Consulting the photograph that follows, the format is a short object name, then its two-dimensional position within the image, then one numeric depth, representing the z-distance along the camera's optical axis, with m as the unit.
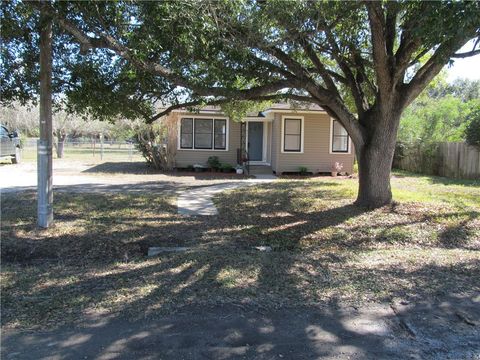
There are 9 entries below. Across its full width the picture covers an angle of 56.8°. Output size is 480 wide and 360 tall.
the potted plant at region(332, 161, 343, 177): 19.27
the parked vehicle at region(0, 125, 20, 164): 21.45
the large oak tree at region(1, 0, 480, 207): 6.30
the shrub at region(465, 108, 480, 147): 18.03
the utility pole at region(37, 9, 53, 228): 7.72
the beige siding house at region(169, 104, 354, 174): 19.39
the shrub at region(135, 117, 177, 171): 19.81
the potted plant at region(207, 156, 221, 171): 19.83
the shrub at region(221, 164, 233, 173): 19.73
